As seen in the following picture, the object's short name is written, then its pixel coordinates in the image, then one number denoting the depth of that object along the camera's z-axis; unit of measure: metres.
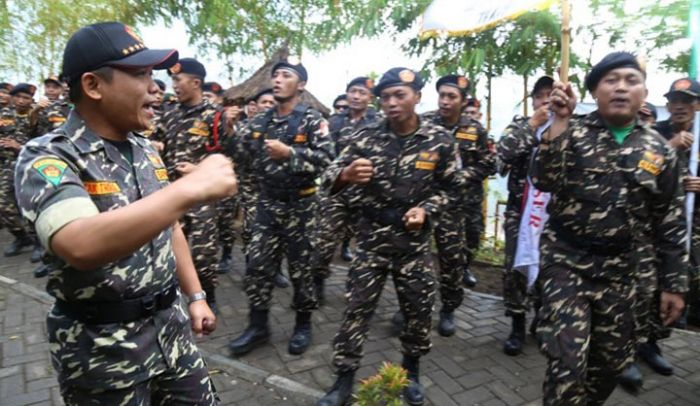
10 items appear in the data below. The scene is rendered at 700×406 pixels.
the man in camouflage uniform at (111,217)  1.33
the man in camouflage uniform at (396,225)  3.19
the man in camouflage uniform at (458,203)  4.65
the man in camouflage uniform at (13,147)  6.80
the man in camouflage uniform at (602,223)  2.54
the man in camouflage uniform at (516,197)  4.09
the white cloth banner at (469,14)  2.88
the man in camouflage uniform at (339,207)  4.96
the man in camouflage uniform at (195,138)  4.29
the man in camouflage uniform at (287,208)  4.04
